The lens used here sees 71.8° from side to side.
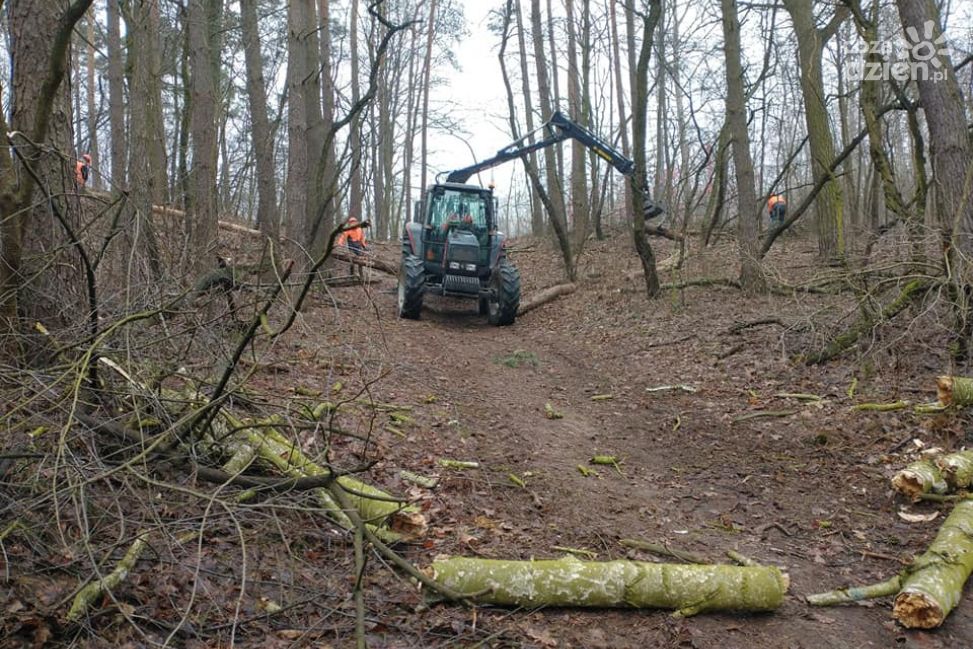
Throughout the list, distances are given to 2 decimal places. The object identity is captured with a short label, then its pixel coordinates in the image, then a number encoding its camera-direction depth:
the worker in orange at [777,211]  16.08
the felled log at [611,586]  3.51
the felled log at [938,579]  3.37
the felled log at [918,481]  4.66
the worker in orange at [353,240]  14.34
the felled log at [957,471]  4.72
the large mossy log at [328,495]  3.90
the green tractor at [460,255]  12.03
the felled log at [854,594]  3.64
